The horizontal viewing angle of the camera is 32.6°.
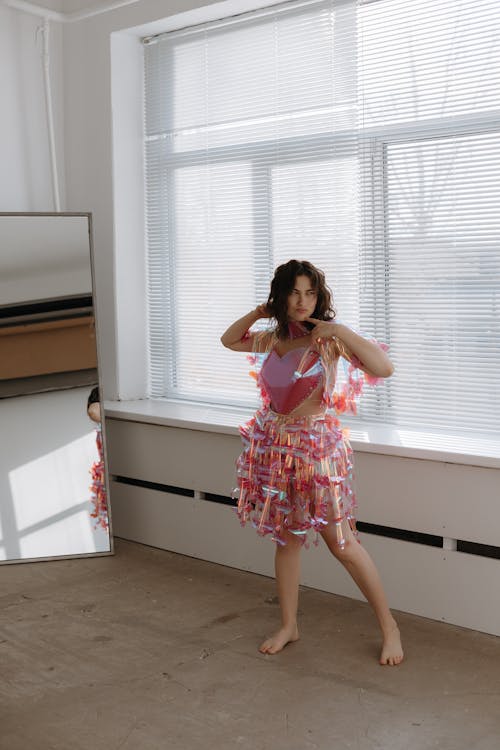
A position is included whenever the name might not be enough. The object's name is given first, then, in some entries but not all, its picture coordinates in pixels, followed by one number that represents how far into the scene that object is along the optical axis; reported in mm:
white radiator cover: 3100
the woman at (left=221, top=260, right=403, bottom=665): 2869
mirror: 3963
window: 3381
